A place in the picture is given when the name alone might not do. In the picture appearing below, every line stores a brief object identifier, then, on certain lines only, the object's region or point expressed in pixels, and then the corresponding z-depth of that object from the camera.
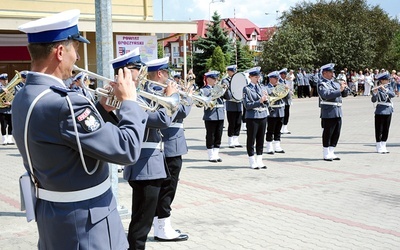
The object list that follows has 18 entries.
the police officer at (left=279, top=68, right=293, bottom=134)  15.30
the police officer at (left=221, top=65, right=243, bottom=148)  13.84
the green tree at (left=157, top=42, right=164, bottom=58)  80.31
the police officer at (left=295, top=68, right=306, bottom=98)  35.38
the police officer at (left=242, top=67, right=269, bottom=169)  10.55
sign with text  14.06
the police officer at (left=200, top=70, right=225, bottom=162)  11.77
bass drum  12.94
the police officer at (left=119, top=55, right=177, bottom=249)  4.71
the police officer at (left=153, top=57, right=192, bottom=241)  5.80
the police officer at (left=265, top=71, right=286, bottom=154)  12.77
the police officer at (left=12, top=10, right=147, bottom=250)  2.62
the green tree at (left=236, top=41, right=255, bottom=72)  57.16
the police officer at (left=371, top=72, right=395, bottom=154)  12.31
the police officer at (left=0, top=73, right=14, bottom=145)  15.43
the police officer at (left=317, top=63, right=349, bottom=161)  11.20
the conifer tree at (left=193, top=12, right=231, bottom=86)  53.78
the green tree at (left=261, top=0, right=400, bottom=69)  44.00
